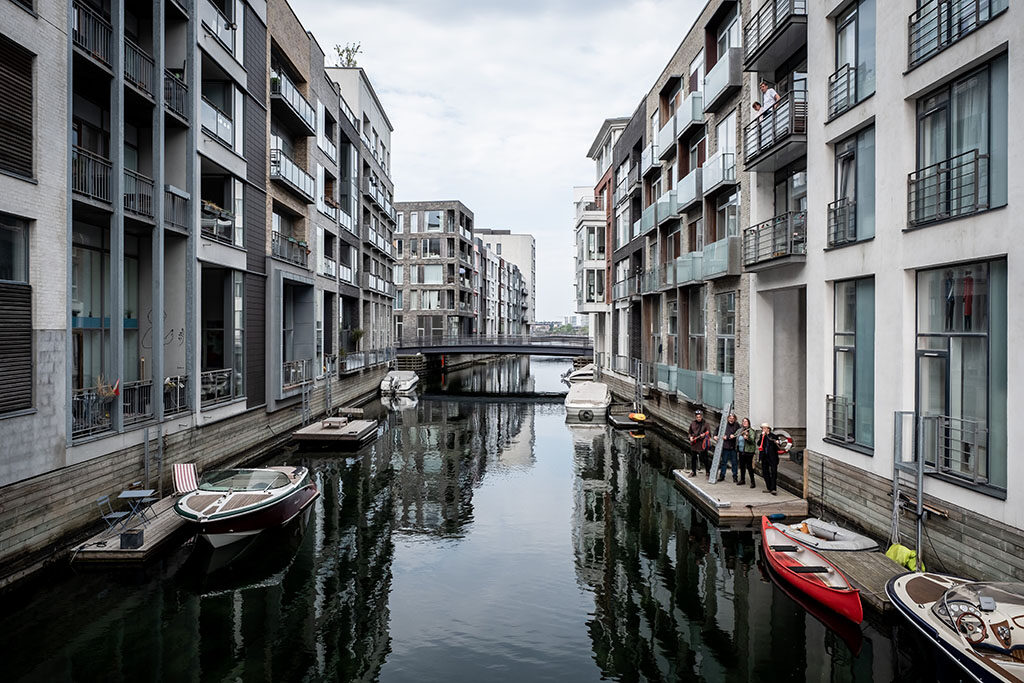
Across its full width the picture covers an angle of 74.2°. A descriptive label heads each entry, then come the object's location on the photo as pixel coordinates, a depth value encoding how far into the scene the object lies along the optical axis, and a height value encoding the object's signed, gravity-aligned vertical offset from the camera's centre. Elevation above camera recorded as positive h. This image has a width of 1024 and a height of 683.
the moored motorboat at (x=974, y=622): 7.43 -3.48
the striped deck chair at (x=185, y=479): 15.32 -3.29
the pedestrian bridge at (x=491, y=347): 55.28 -0.99
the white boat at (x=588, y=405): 34.94 -3.66
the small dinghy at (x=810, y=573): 9.94 -3.85
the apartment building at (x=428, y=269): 77.25 +7.60
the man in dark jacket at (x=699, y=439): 19.44 -3.01
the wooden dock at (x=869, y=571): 10.25 -3.85
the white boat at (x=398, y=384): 45.44 -3.29
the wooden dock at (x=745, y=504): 15.47 -3.99
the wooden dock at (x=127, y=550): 12.28 -3.91
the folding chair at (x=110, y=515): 13.30 -3.62
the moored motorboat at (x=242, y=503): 13.04 -3.37
